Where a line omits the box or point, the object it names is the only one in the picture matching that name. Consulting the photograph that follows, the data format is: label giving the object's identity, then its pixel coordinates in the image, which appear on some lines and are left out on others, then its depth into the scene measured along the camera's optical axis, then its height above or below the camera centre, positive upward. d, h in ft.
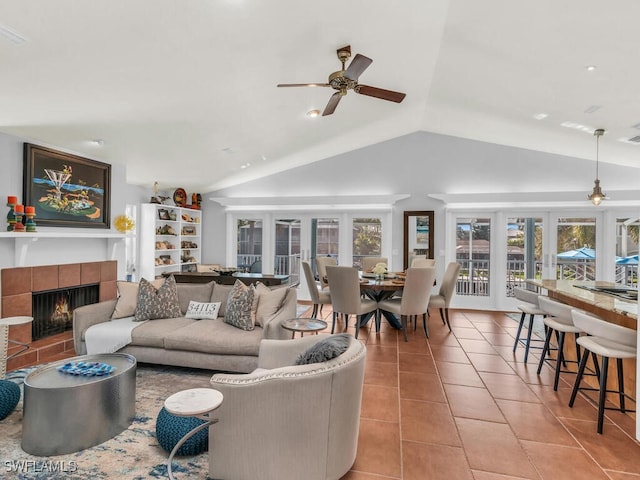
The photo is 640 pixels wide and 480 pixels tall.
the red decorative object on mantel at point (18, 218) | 11.89 +0.63
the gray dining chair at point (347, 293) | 14.82 -2.20
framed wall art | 12.84 +1.97
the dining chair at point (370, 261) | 22.00 -1.19
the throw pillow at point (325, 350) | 6.24 -1.96
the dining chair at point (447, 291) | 16.62 -2.30
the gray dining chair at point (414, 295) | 14.71 -2.20
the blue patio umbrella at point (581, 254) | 20.34 -0.51
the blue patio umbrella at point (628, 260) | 19.61 -0.80
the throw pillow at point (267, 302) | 11.51 -2.05
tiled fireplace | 12.03 -1.75
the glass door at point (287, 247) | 24.84 -0.46
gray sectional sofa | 10.45 -2.95
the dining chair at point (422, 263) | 19.34 -1.10
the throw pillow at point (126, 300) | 12.34 -2.19
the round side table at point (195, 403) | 5.17 -2.51
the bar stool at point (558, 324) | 10.19 -2.34
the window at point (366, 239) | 23.45 +0.21
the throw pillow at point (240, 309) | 11.21 -2.21
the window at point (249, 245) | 25.32 -0.36
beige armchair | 5.87 -3.06
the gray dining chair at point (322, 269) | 19.30 -1.54
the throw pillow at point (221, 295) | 12.64 -2.03
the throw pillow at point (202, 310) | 12.30 -2.48
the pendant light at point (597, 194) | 15.49 +2.30
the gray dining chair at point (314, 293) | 17.44 -2.59
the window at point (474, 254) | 21.85 -0.65
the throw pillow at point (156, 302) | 12.07 -2.21
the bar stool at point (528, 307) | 12.28 -2.25
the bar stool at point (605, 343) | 7.90 -2.28
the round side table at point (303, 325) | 9.86 -2.42
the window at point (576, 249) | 20.48 -0.21
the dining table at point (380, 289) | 15.06 -1.98
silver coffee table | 7.13 -3.60
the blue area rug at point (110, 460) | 6.58 -4.37
